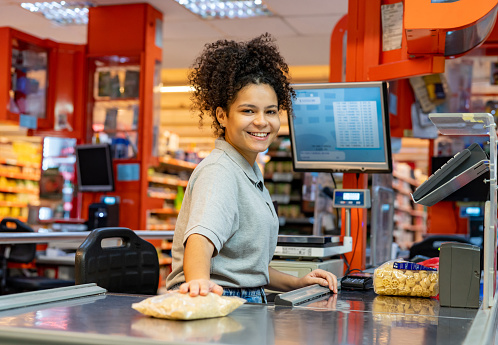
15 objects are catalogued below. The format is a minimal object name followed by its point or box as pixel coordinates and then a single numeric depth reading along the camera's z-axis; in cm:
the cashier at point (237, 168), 169
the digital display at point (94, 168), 693
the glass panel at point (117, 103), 726
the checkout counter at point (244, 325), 117
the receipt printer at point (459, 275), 182
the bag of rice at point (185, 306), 134
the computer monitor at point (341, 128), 286
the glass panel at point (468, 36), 258
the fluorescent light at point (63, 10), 744
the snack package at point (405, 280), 213
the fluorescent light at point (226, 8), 722
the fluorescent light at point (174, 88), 1195
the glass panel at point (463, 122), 177
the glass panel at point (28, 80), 742
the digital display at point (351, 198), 298
